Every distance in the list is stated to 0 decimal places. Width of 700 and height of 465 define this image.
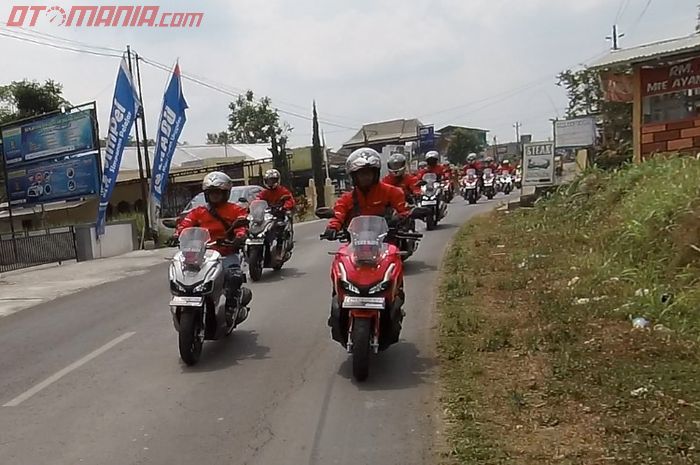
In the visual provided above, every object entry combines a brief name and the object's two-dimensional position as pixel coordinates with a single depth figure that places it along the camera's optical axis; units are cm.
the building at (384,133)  7121
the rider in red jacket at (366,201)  730
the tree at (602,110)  2642
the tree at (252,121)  6325
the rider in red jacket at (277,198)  1302
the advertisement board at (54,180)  2342
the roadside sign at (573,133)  2238
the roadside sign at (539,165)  2045
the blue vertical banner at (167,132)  2312
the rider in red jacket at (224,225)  779
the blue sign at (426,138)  5700
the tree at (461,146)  7212
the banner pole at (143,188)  2476
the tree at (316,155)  4594
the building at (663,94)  1448
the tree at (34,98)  3519
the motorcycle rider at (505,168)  3228
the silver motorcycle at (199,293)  693
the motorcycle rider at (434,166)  1768
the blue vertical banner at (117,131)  2209
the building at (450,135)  7150
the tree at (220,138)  7235
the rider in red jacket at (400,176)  1284
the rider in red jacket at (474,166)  2759
